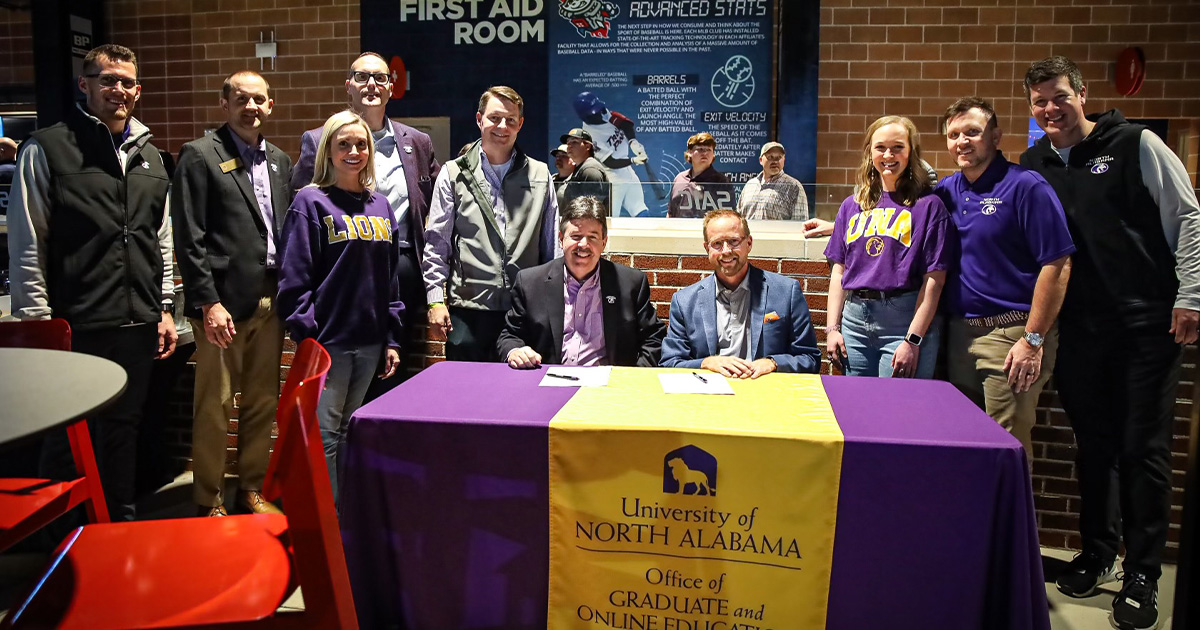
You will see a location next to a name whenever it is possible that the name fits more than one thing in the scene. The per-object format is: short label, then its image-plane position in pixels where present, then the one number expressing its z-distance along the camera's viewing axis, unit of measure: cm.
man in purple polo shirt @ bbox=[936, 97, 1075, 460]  262
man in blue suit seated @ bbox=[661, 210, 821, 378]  273
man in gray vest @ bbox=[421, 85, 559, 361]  308
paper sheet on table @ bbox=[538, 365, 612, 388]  239
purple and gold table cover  186
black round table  131
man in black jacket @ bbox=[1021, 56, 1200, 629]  258
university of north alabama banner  194
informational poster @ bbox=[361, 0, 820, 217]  554
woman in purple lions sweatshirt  283
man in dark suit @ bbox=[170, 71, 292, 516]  294
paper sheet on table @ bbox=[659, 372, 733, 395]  233
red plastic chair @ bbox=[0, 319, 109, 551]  177
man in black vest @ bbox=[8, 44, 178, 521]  278
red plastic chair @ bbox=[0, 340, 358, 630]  147
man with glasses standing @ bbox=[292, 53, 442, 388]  316
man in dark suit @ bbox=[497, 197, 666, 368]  285
